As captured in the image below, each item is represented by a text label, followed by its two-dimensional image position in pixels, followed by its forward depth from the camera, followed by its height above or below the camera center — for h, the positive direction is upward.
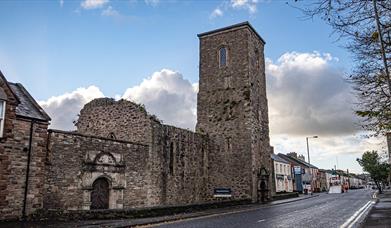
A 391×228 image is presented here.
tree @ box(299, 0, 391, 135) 9.19 +3.09
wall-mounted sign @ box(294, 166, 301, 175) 56.11 +2.33
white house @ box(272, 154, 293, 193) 52.53 +1.54
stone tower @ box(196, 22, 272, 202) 31.05 +6.94
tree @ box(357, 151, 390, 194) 57.62 +2.62
